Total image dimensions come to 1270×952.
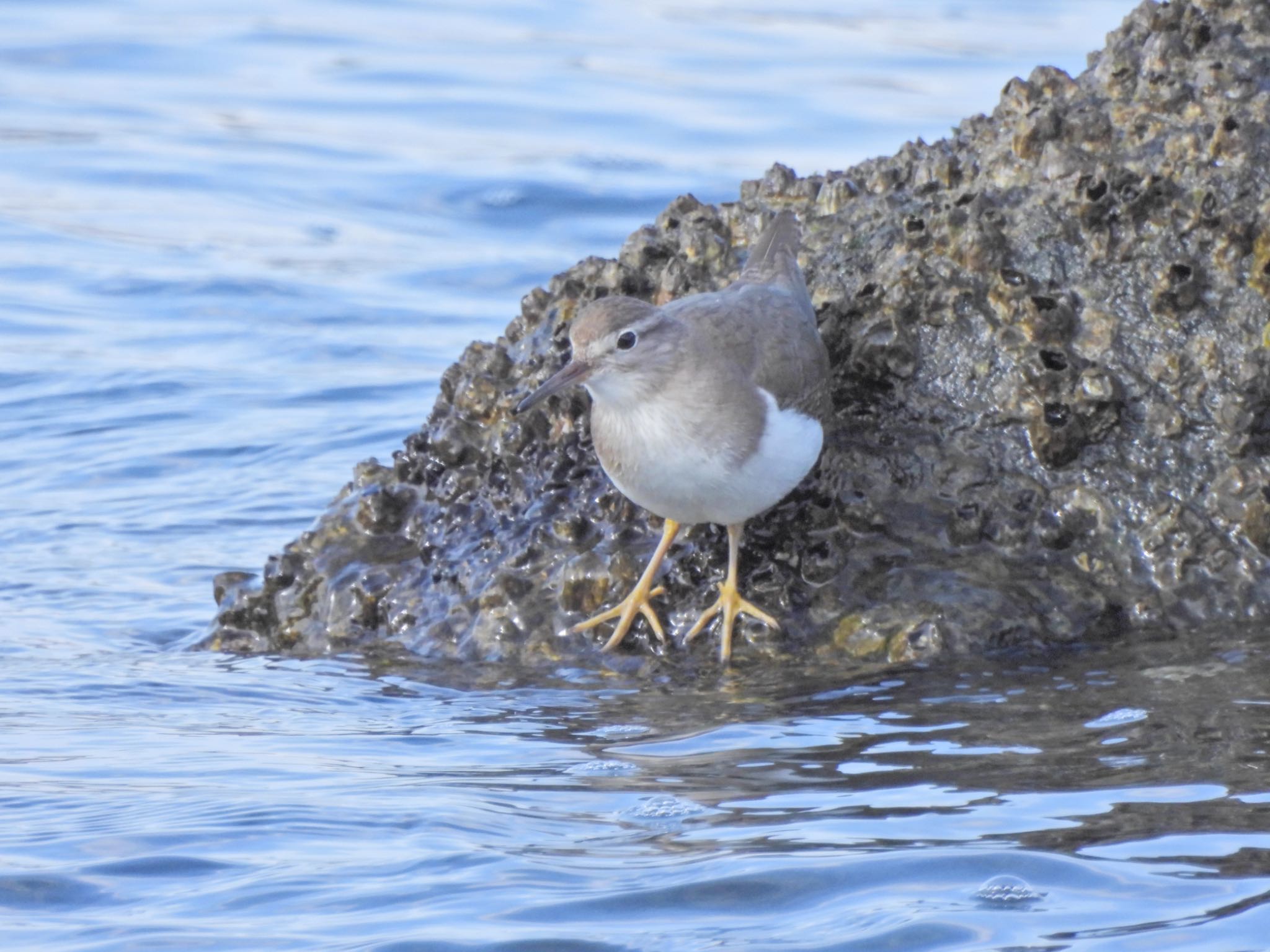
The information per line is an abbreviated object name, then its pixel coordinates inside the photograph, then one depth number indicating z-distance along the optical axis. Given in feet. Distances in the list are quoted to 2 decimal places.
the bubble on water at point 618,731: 36.91
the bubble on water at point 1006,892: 27.32
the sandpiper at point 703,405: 39.81
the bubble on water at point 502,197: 101.81
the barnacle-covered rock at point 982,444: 41.91
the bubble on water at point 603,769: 34.37
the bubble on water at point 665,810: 31.89
